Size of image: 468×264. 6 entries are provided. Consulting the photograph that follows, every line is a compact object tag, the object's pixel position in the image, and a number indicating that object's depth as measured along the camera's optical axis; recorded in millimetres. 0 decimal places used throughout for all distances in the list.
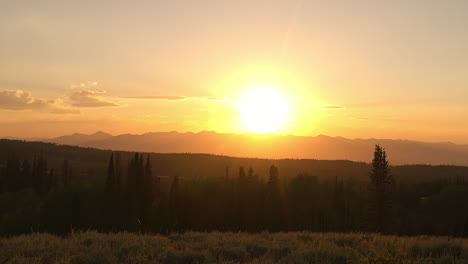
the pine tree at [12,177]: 123588
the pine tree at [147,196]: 93344
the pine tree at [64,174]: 150275
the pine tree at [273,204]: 98481
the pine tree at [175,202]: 94250
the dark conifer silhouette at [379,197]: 61312
